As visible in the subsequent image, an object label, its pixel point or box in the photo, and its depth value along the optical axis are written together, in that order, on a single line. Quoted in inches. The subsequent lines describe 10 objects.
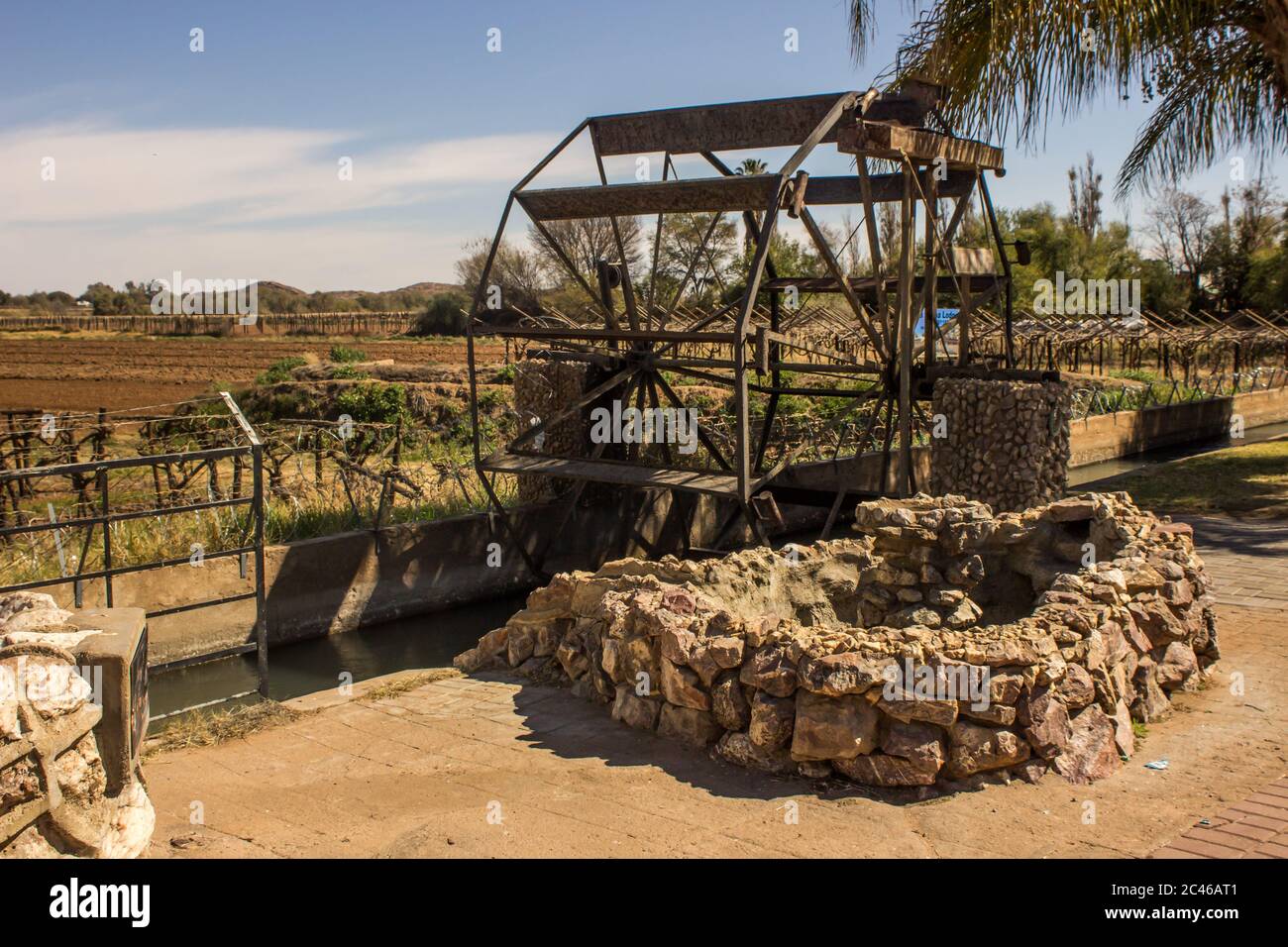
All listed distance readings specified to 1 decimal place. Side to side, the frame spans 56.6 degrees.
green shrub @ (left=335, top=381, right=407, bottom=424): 1004.6
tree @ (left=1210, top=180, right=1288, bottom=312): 1800.0
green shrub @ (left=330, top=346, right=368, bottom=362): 1448.1
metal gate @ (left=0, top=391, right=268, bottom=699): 290.2
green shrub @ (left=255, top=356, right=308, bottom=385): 1210.6
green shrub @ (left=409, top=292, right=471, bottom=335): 2348.7
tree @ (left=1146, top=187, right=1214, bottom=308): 2103.8
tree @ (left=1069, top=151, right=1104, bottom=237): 2591.0
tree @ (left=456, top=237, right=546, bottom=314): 1562.7
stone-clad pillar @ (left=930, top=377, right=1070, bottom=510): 460.8
